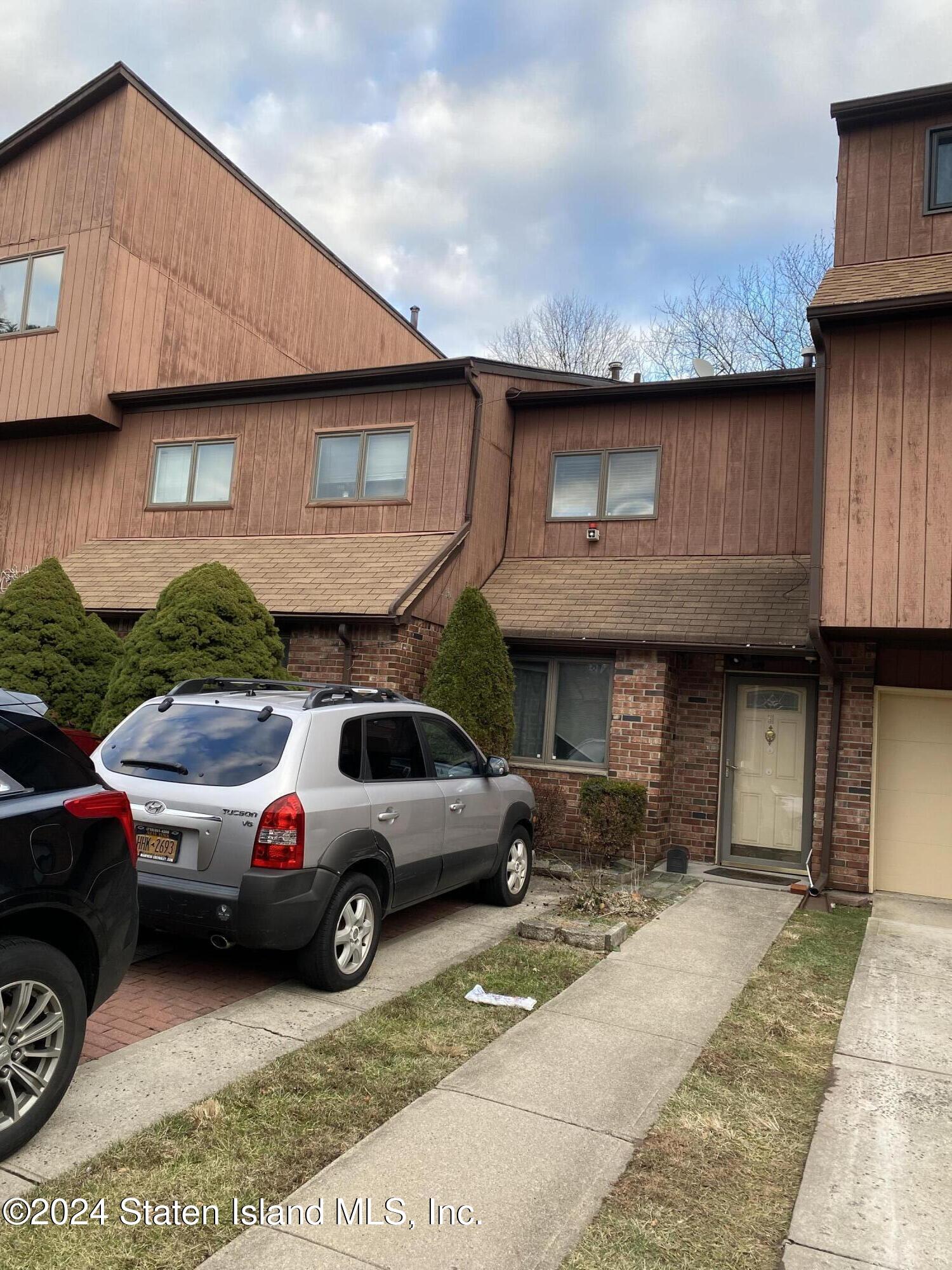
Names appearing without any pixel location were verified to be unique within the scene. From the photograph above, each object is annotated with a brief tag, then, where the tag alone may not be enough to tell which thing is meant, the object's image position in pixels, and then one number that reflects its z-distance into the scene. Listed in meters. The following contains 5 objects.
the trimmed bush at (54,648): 10.23
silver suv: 4.92
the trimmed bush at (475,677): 9.71
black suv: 3.23
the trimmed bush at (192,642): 8.83
